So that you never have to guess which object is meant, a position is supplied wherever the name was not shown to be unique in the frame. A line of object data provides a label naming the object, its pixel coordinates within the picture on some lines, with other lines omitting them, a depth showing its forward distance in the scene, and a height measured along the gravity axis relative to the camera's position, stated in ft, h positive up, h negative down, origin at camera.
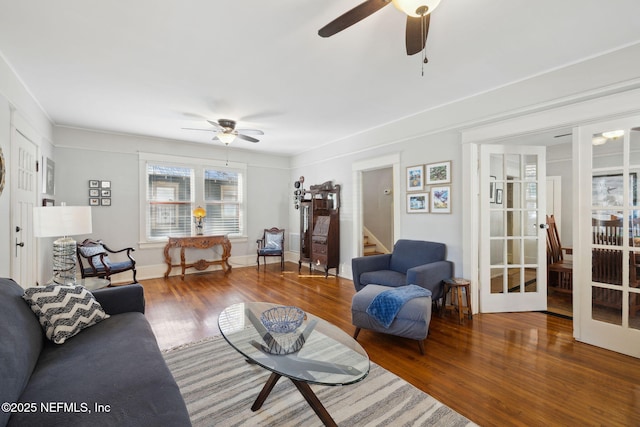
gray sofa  3.41 -2.43
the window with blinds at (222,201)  18.90 +0.94
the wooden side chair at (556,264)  12.55 -2.35
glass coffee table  4.59 -2.61
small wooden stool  9.94 -2.86
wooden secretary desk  16.88 -0.80
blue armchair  10.02 -2.10
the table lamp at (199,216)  17.72 -0.08
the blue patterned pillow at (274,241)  19.56 -1.88
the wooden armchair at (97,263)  12.71 -2.31
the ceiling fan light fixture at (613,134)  7.85 +2.29
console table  16.75 -2.00
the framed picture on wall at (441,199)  11.55 +0.64
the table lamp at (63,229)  7.68 -0.39
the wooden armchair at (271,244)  18.90 -2.07
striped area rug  5.29 -3.89
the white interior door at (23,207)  8.86 +0.29
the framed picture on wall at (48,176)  12.29 +1.82
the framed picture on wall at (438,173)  11.57 +1.76
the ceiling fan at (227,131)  12.95 +3.93
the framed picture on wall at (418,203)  12.40 +0.53
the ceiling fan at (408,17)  4.61 +3.52
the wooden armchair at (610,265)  7.75 -1.47
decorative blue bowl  6.13 -2.38
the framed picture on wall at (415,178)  12.54 +1.68
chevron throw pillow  5.35 -1.92
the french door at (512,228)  10.83 -0.55
